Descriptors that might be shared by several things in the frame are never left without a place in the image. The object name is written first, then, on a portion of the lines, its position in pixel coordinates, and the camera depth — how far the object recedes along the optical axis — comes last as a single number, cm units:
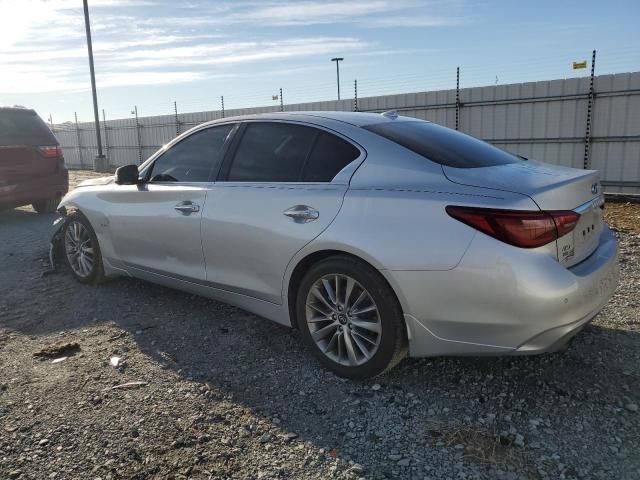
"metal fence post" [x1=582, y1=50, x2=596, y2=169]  1037
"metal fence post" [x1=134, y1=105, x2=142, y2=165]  2272
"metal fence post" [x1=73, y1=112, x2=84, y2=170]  2686
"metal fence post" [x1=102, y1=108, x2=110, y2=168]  2455
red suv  854
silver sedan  254
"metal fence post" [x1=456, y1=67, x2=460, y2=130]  1226
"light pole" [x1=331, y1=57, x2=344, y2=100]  3208
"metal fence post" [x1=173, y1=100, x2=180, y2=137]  2079
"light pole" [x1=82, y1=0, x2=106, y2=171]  1940
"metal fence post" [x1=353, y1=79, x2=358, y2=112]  1460
